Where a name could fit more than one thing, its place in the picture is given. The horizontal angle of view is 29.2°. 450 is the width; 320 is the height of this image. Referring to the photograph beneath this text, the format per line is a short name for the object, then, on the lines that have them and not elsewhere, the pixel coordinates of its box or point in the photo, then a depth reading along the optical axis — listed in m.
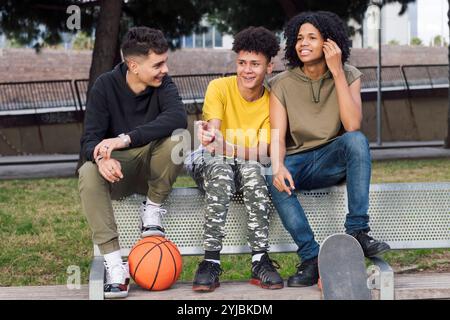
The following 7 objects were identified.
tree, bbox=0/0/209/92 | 17.73
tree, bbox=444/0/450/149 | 21.65
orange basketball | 4.11
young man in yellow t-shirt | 4.21
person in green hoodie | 4.33
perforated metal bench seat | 4.61
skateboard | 4.01
